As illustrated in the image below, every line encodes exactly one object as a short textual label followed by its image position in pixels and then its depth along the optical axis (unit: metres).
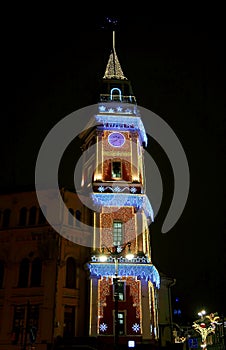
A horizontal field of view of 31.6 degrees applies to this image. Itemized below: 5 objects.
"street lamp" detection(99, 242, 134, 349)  20.26
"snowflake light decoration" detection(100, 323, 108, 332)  30.95
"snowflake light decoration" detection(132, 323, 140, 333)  31.17
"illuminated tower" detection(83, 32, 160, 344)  31.55
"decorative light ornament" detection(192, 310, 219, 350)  39.47
